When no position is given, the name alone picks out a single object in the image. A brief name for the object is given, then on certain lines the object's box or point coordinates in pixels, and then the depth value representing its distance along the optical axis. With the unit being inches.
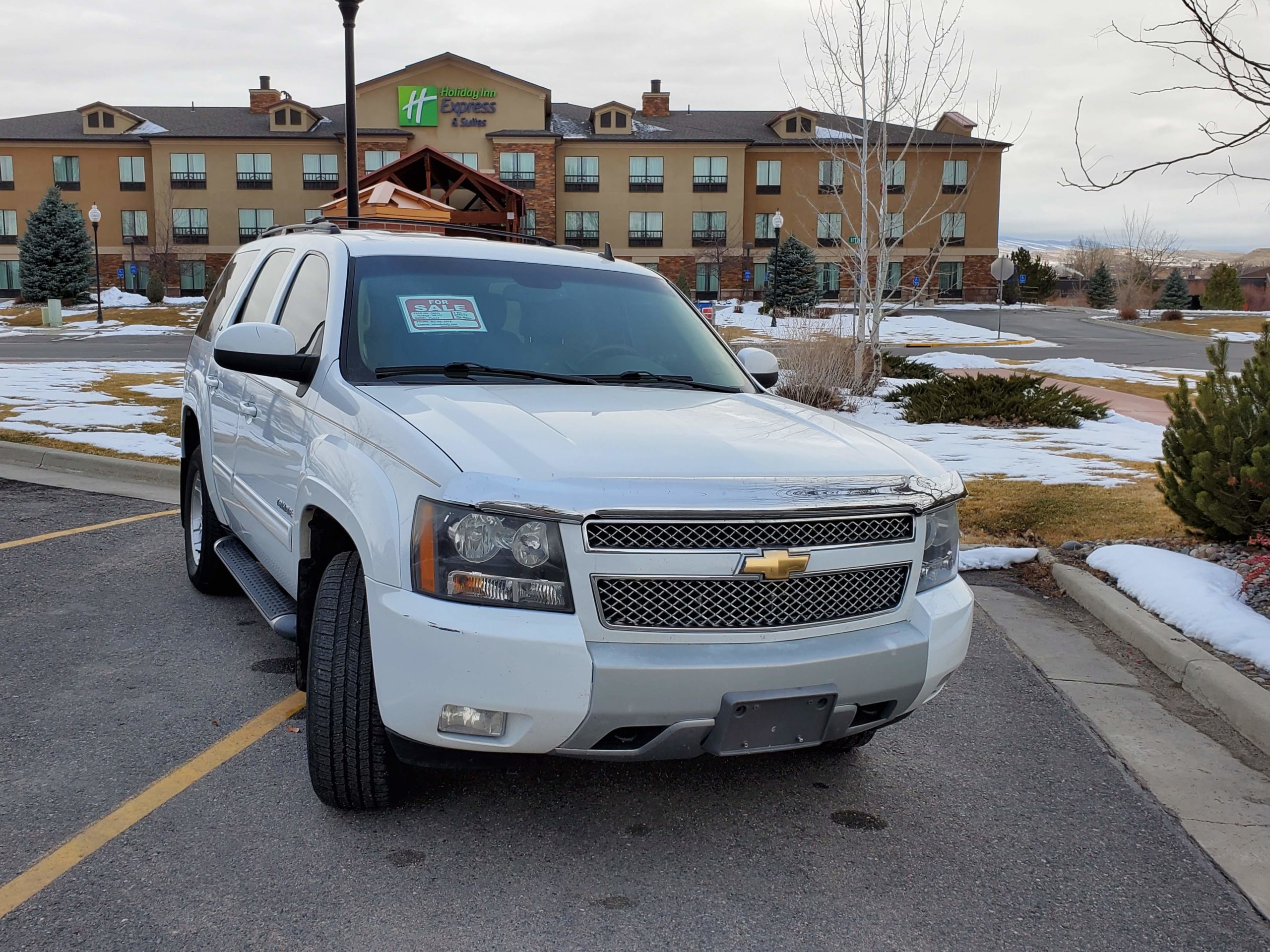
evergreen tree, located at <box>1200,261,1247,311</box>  2507.4
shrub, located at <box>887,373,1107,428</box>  550.3
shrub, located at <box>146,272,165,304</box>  2142.0
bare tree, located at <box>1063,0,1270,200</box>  193.8
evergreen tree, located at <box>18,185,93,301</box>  1989.4
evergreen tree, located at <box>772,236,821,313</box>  1942.7
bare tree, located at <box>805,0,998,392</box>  614.5
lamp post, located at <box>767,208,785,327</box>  1614.4
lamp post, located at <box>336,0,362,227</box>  549.0
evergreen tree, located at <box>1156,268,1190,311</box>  2571.4
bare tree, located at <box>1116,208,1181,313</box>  2449.6
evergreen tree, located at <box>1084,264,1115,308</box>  2802.7
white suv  115.4
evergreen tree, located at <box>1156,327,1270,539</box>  251.4
